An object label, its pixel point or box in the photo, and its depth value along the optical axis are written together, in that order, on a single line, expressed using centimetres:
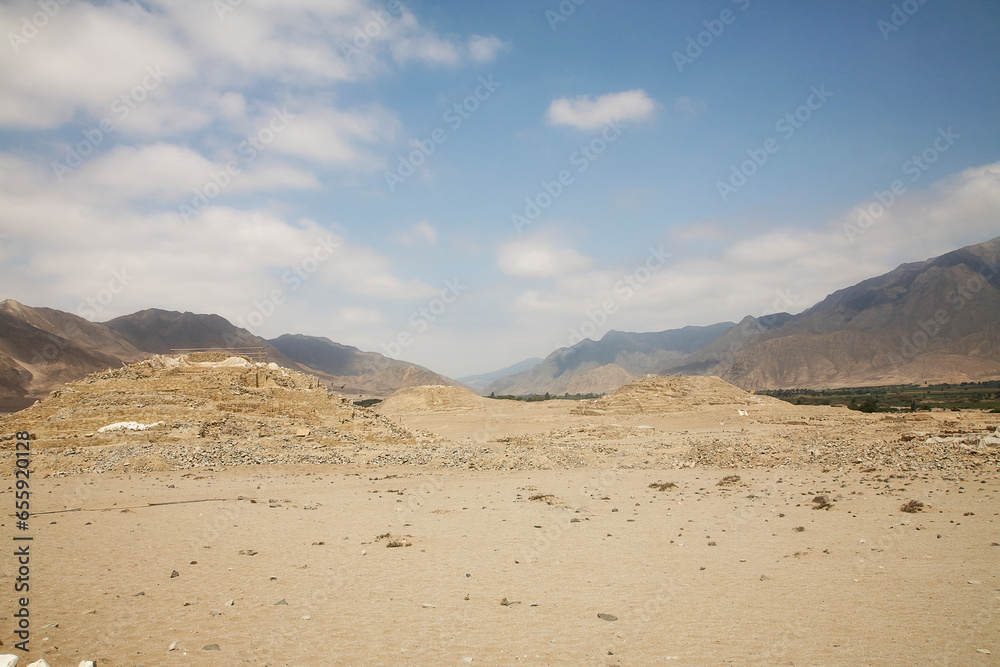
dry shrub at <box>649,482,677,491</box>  1292
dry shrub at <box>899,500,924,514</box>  927
